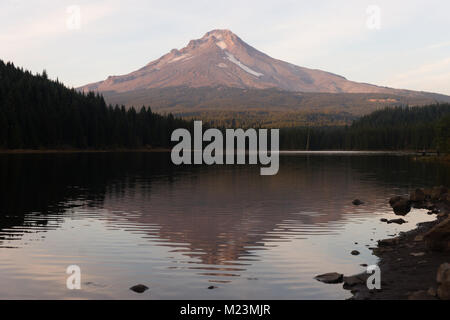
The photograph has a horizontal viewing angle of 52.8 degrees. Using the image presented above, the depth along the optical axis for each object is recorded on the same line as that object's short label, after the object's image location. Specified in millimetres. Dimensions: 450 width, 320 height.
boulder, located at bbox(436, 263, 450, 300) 15500
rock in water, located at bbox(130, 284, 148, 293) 17453
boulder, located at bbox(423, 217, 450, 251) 23125
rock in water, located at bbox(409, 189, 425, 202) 46531
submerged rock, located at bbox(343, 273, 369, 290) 18234
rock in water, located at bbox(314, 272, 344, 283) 18828
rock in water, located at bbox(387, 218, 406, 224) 34625
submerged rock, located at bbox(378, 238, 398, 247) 26039
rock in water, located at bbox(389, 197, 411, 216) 39891
